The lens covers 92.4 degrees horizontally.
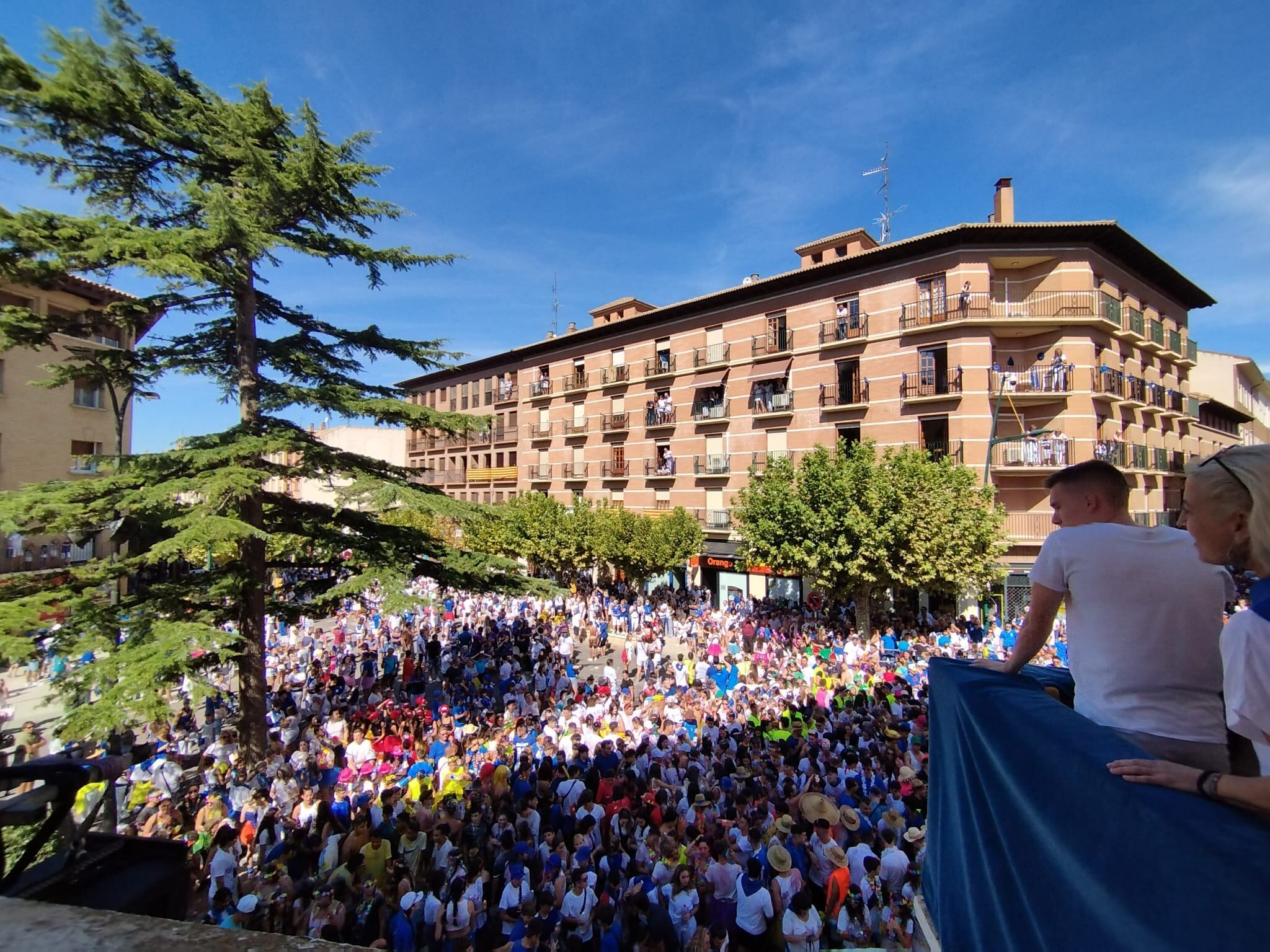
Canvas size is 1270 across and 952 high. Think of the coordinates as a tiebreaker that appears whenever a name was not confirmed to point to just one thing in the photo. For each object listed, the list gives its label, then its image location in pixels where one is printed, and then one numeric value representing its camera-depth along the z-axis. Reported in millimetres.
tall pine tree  9141
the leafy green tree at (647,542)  26938
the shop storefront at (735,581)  27359
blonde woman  1398
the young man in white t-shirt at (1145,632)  2078
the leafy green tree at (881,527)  19141
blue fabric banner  1242
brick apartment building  22984
